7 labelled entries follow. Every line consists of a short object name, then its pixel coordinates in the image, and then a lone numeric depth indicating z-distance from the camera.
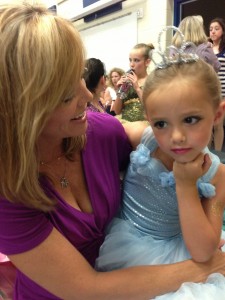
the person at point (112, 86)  4.25
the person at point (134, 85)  2.58
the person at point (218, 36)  3.18
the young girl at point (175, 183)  0.71
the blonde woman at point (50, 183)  0.63
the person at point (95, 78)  2.43
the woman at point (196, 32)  2.63
